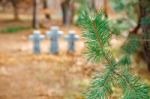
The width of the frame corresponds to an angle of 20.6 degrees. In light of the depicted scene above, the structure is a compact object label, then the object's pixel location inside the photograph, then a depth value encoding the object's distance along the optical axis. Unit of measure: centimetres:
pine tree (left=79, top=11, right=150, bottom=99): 157
